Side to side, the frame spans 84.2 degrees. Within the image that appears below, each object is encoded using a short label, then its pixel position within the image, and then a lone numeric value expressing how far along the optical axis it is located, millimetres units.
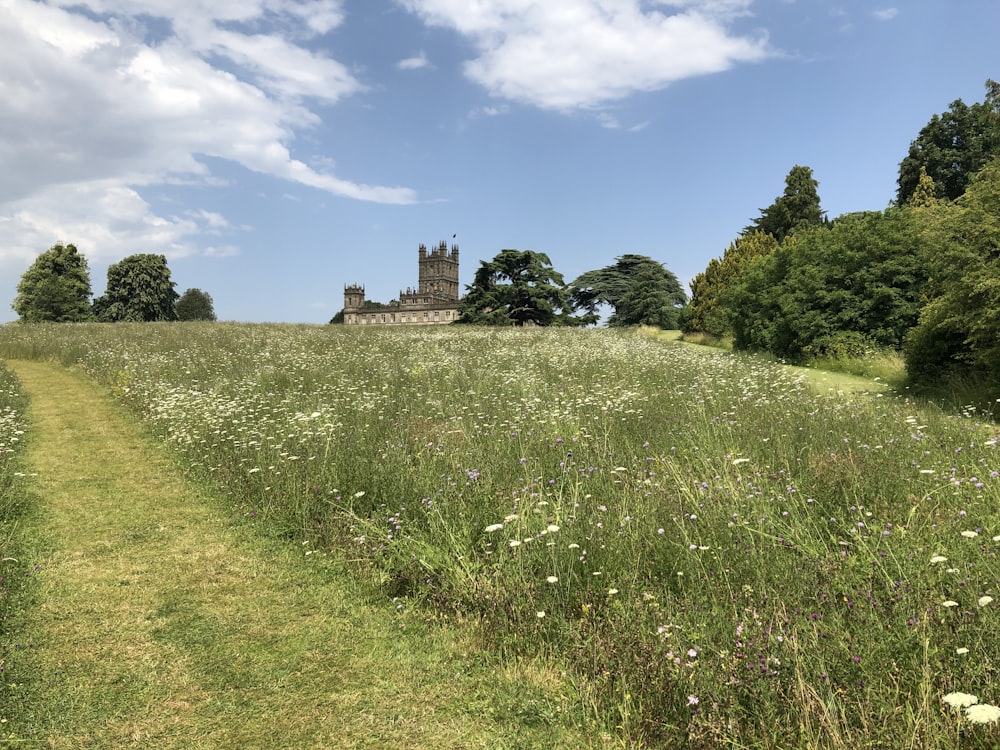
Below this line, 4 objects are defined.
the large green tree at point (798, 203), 53375
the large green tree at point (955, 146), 42438
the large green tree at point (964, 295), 11570
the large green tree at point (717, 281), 36500
